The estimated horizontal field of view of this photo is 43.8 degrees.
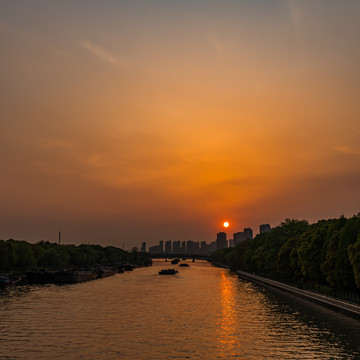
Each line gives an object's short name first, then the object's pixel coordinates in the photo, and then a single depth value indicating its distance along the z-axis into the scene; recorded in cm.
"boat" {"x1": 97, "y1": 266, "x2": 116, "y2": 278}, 17790
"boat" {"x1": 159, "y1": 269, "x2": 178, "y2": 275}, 19555
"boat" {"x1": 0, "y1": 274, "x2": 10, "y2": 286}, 11644
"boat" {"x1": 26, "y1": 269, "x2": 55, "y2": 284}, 14038
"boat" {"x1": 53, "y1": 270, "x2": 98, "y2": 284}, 14438
